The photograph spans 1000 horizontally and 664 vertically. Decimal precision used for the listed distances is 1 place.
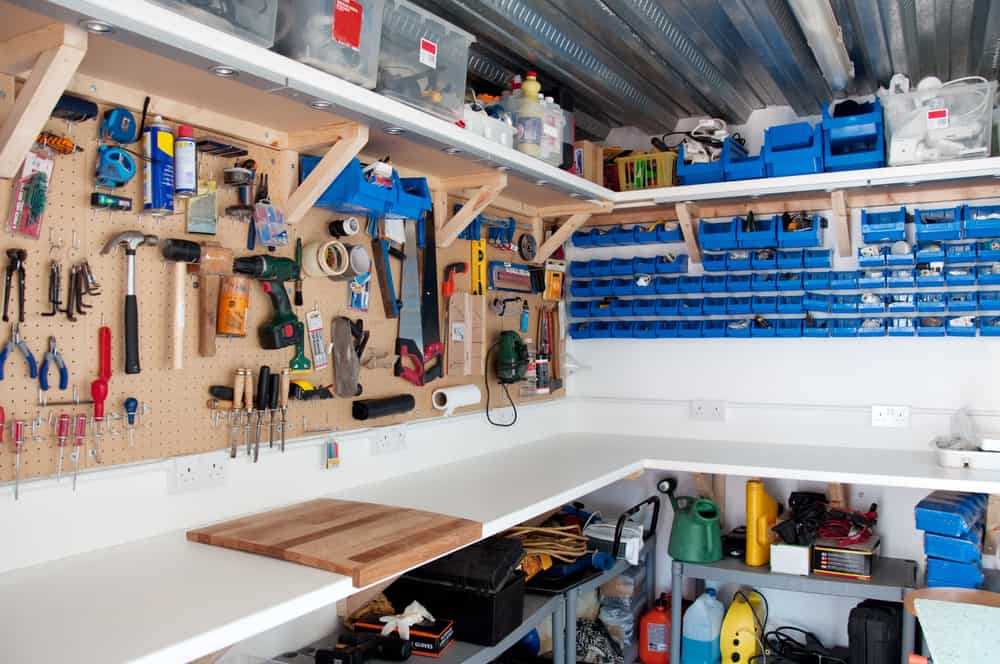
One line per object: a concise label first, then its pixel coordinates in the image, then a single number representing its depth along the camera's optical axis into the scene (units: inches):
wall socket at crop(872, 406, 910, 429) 127.5
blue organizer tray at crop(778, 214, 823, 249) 125.8
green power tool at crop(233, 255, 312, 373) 81.1
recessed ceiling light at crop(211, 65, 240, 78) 62.6
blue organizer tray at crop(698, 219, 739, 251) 131.6
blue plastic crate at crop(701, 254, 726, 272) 134.4
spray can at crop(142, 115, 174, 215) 70.5
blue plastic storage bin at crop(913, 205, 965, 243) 118.2
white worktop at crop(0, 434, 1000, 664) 48.5
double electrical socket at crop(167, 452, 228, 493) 73.0
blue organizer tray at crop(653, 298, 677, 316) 139.3
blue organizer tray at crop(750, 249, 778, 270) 130.7
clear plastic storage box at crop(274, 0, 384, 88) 69.3
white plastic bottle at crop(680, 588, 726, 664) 129.4
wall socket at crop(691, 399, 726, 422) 141.2
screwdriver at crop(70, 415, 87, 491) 64.8
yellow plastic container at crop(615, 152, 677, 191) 134.3
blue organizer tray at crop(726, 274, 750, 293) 133.2
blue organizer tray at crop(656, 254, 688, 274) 140.0
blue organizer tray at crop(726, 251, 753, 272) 132.3
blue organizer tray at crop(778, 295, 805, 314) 129.2
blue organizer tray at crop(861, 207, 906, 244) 121.2
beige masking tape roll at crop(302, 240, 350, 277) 87.9
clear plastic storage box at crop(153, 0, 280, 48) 60.3
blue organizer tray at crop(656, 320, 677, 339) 140.3
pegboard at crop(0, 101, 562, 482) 62.9
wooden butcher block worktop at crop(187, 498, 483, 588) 63.7
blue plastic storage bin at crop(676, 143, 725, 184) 126.3
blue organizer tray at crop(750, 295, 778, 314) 131.1
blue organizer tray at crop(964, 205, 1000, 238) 115.0
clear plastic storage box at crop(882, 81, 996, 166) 107.4
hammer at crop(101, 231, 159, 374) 68.3
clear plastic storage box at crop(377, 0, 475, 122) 80.4
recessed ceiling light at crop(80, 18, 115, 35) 53.3
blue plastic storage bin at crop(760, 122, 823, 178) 118.5
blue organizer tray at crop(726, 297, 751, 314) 133.3
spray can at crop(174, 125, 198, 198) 72.3
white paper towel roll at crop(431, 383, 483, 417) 110.4
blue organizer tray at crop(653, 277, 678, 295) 139.4
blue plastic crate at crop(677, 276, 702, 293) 137.6
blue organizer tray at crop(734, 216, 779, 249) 128.8
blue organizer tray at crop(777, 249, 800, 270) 129.4
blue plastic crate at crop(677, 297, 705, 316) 137.5
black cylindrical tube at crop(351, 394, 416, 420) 95.0
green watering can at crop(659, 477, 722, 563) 124.6
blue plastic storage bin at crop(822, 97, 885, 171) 114.3
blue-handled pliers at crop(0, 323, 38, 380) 61.2
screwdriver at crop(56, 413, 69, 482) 63.5
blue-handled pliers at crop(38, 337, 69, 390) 63.1
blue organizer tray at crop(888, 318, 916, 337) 123.5
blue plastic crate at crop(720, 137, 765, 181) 122.7
